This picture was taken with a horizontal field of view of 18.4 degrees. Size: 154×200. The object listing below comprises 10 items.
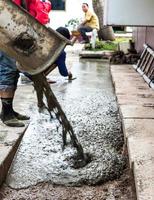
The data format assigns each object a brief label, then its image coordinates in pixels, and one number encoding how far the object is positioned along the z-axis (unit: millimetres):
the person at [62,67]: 8820
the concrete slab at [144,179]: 3188
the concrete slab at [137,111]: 5332
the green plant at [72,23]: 23875
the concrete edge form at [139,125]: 3432
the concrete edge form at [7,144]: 4094
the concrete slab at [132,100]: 6141
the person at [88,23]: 18641
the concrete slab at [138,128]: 4551
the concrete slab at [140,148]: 3861
